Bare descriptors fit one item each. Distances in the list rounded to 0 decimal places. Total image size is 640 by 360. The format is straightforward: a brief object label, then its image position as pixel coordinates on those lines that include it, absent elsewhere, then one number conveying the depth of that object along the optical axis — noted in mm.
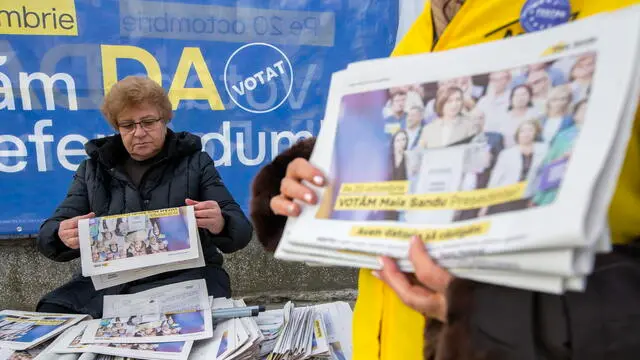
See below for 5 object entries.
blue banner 2154
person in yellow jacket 432
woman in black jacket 1462
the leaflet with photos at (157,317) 1186
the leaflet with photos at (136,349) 1110
